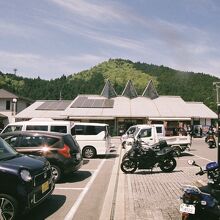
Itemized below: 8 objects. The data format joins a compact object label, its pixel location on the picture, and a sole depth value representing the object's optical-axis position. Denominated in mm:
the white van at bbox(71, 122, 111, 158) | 13900
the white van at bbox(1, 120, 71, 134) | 12066
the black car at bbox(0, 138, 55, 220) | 4821
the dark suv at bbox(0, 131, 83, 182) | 8073
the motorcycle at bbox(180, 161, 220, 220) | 3920
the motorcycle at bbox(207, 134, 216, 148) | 19140
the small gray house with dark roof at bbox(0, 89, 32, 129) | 38032
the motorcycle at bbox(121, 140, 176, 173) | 9891
